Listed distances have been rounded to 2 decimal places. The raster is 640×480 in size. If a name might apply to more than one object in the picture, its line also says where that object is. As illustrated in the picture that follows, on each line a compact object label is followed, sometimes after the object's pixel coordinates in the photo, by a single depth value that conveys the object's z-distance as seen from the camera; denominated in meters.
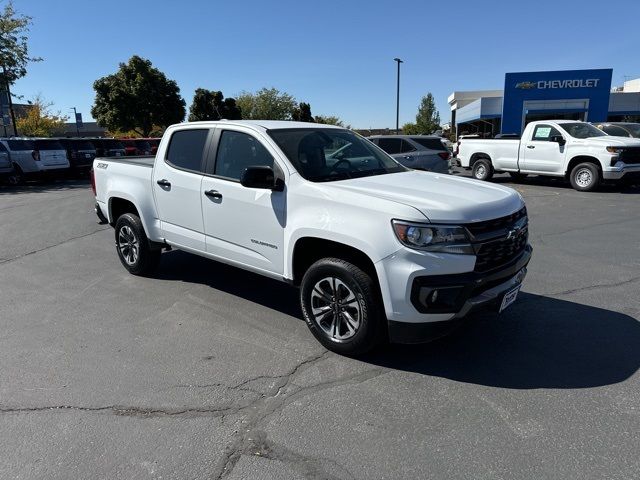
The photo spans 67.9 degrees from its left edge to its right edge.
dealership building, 32.47
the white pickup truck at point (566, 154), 12.52
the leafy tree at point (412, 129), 76.56
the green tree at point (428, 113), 84.75
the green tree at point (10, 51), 25.23
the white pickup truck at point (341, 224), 3.35
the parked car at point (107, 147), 21.50
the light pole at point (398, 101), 38.28
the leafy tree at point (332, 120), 78.69
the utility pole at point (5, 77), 25.40
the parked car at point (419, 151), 12.06
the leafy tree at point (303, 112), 56.55
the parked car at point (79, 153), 20.22
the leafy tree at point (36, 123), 54.50
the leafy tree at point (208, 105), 50.37
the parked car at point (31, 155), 18.08
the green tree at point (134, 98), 38.91
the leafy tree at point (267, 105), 63.44
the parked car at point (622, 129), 17.03
